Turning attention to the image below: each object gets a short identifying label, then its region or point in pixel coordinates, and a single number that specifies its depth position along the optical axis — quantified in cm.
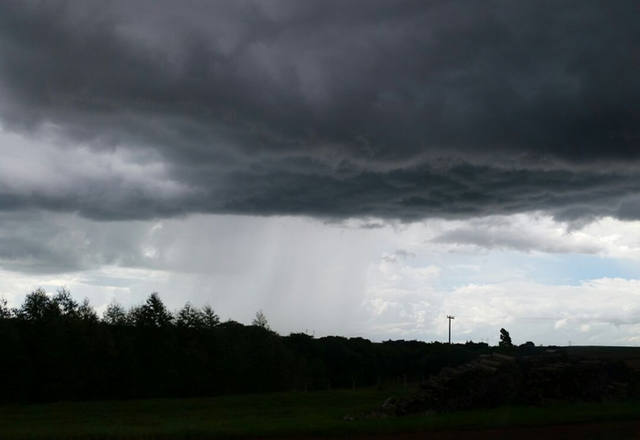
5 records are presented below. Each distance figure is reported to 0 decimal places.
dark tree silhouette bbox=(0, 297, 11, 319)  6959
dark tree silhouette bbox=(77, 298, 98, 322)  7271
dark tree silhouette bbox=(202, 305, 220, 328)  7834
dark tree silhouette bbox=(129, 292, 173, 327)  7588
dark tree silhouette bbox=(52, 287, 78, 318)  7481
